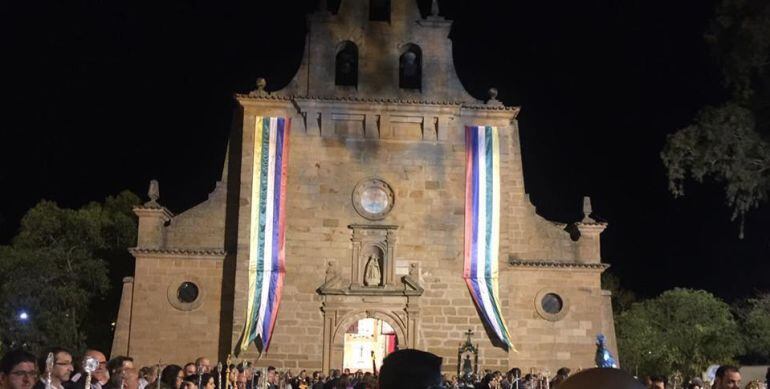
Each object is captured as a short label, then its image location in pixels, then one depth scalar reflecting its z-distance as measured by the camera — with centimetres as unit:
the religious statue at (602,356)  1664
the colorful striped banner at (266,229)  2634
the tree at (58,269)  3725
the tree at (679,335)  4200
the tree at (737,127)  1808
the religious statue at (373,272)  2711
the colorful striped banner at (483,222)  2688
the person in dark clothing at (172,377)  952
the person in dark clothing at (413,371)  357
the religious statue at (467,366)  2274
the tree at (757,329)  3741
